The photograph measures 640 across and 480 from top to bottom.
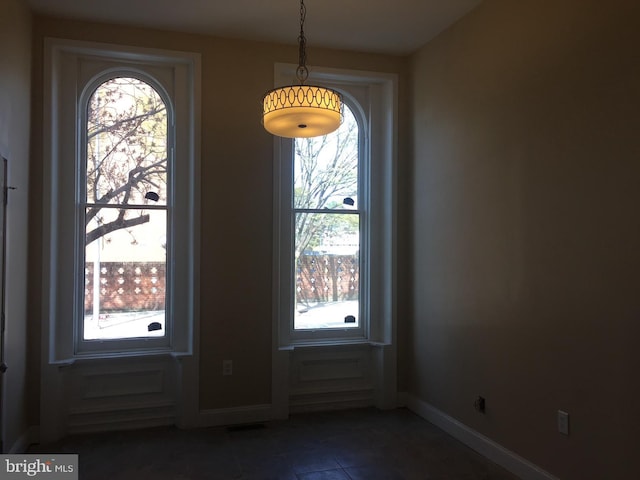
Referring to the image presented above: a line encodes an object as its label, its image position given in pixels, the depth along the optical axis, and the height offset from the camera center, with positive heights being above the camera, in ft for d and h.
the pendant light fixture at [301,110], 7.38 +2.08
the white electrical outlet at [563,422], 8.58 -2.88
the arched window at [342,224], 13.41 +0.76
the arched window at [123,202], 11.87 +1.21
